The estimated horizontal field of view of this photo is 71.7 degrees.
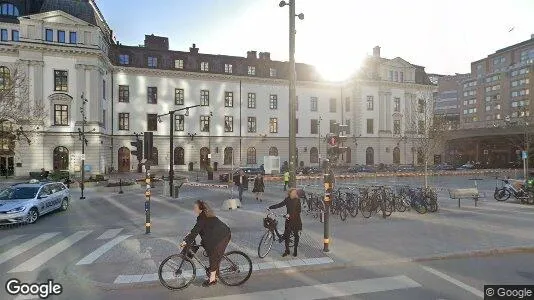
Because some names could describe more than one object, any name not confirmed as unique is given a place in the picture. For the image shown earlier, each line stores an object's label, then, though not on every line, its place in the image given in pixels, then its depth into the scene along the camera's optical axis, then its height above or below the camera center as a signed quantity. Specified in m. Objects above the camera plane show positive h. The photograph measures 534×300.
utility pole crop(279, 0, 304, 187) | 11.21 +2.08
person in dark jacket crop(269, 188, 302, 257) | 8.90 -1.56
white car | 13.45 -1.93
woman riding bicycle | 6.72 -1.48
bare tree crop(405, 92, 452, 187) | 22.46 +0.98
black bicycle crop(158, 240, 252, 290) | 6.98 -2.29
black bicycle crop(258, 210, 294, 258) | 8.97 -2.10
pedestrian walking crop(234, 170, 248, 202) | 19.58 -1.55
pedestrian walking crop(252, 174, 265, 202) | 19.84 -1.77
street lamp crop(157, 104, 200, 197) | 22.23 -1.13
